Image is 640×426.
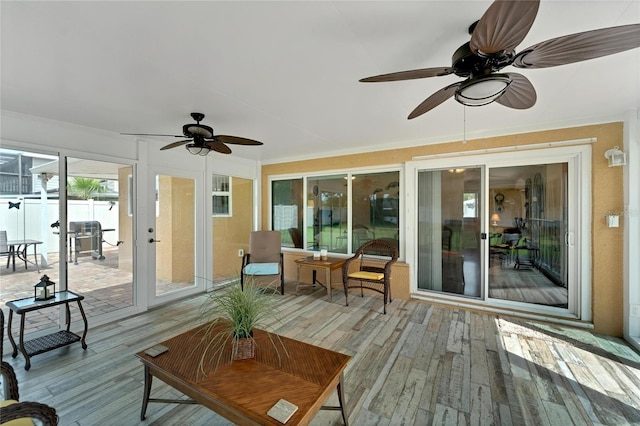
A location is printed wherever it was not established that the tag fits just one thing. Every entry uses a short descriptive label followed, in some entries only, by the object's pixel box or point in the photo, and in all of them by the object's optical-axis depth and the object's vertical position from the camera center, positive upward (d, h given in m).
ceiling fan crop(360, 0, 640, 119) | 1.06 +0.77
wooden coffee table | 1.28 -0.93
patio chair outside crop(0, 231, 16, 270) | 2.80 -0.38
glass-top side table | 2.37 -1.25
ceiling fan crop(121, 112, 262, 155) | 2.67 +0.75
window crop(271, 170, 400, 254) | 4.43 +0.02
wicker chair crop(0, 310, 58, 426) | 1.05 -0.84
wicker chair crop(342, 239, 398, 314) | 3.69 -0.86
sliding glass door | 3.19 -0.25
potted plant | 1.66 -0.68
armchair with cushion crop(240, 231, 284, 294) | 4.60 -0.69
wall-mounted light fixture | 2.78 +0.58
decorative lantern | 2.61 -0.78
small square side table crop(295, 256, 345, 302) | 4.04 -0.84
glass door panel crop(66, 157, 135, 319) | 3.20 -0.29
